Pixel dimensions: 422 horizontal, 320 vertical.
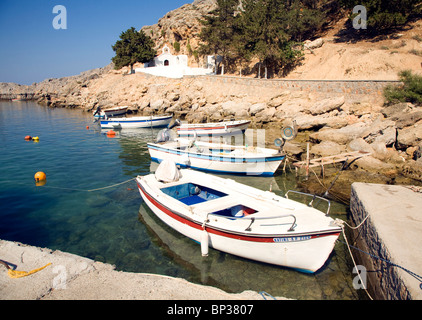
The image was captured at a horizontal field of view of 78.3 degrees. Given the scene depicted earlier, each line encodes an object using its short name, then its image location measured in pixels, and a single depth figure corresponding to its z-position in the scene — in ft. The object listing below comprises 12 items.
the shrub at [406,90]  65.31
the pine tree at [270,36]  117.80
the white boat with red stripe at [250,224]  22.44
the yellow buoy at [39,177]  48.98
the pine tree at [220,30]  140.26
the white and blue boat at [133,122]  105.60
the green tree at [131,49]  188.96
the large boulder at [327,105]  80.12
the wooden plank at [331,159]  47.03
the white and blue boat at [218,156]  49.90
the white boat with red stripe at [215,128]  80.74
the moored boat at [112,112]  124.77
